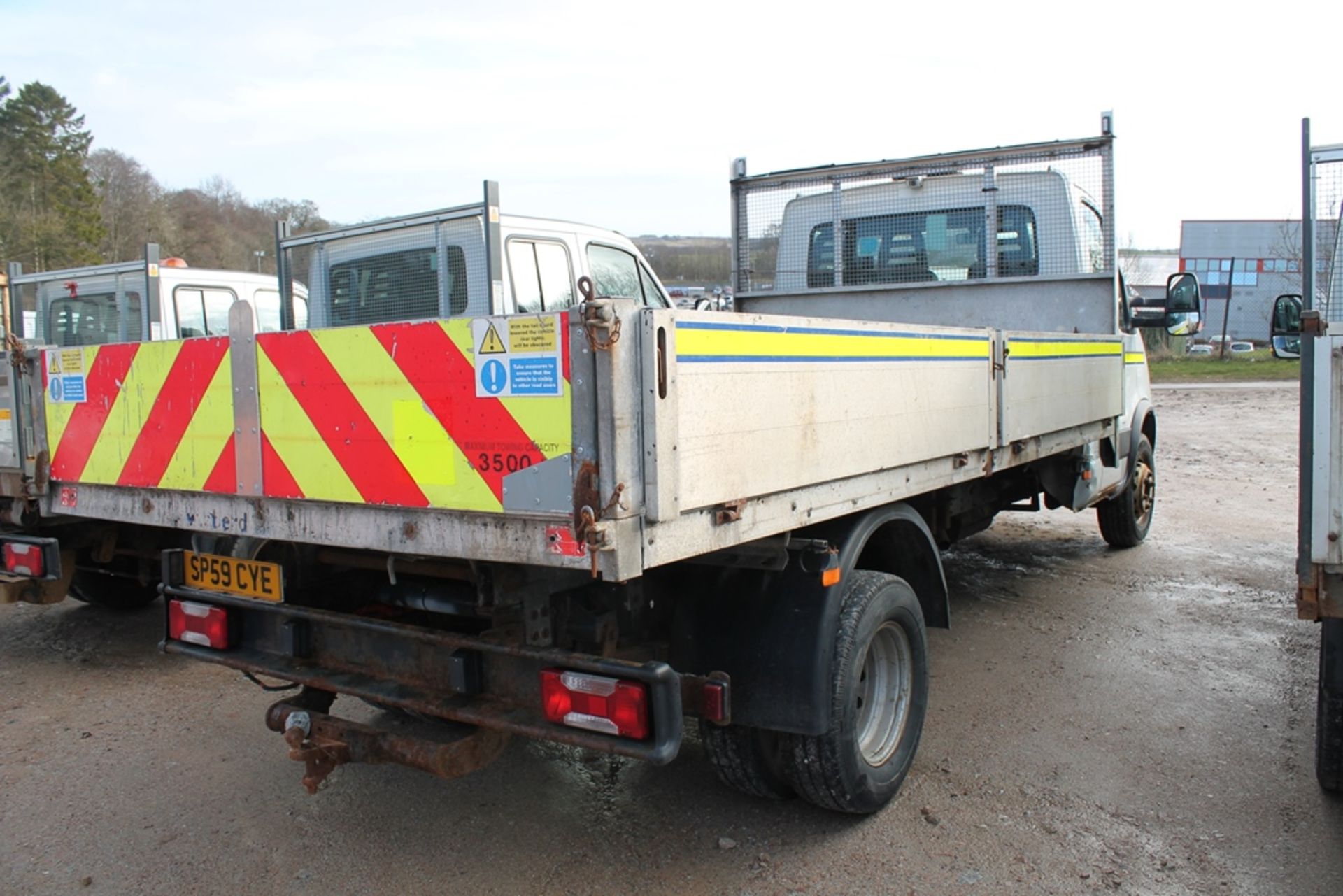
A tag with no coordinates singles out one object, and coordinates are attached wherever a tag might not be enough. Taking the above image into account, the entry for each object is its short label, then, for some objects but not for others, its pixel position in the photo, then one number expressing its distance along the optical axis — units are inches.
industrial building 2039.9
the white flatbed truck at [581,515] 95.4
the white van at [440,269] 230.4
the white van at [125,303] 327.6
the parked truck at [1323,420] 117.2
